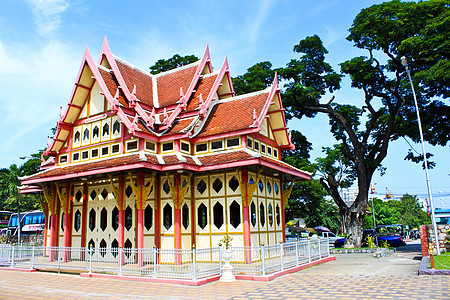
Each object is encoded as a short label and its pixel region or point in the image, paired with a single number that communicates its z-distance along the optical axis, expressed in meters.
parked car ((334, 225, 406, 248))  29.48
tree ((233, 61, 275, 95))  32.53
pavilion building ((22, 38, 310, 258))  15.73
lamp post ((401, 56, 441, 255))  16.31
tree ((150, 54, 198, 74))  37.27
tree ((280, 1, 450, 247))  22.59
